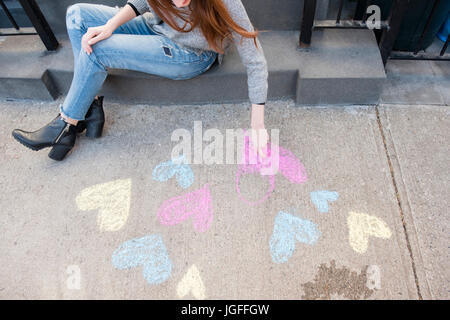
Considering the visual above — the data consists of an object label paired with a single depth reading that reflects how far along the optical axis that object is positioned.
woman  1.40
